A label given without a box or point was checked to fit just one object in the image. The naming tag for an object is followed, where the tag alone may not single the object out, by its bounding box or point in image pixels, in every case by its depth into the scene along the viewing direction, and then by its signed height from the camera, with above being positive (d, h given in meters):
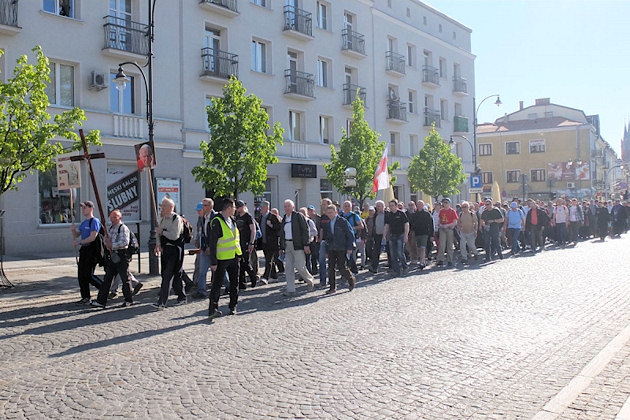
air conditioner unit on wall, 19.91 +4.66
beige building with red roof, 65.56 +5.77
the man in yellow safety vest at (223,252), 8.33 -0.62
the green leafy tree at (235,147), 16.83 +1.90
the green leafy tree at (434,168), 31.42 +2.10
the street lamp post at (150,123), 13.93 +2.30
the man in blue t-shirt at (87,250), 9.91 -0.65
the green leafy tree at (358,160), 24.05 +2.04
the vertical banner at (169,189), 22.02 +0.90
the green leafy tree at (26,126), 11.52 +1.84
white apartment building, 19.33 +5.97
